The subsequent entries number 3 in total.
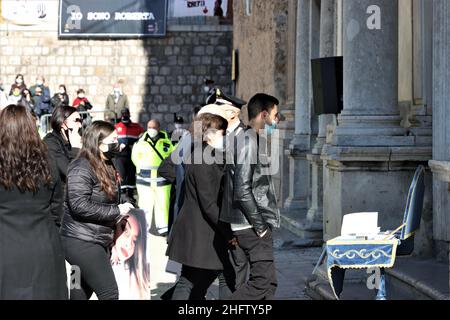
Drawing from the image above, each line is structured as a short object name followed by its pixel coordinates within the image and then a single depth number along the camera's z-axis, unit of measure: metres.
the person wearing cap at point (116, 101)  27.69
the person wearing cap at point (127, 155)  15.88
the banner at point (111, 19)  30.91
